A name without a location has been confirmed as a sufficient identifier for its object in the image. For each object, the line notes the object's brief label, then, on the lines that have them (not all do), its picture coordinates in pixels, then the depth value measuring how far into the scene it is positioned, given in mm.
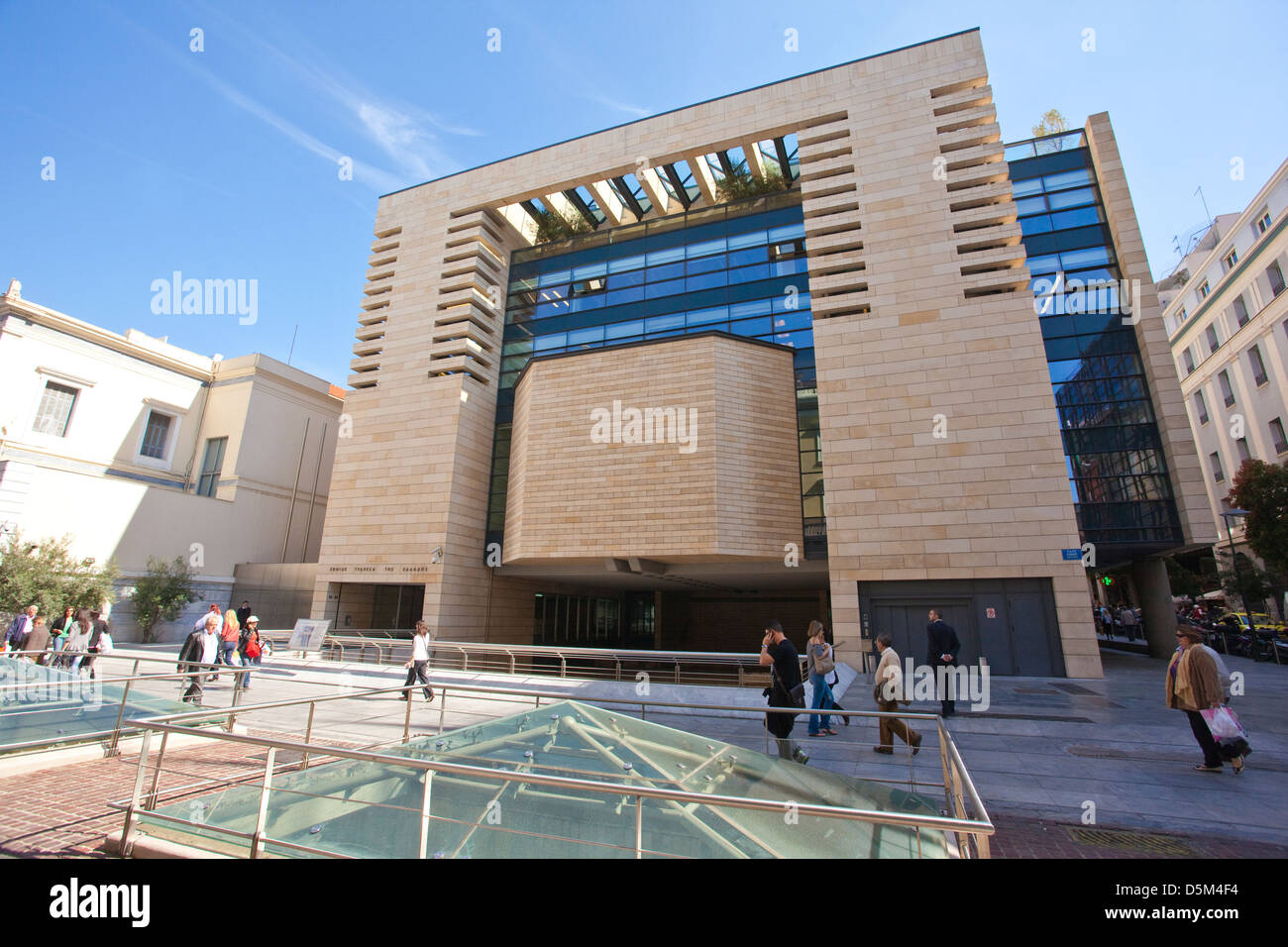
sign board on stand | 18078
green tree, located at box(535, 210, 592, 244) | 27906
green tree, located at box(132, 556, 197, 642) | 23281
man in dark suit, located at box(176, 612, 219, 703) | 11625
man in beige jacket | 7695
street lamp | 19219
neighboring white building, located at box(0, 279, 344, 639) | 23219
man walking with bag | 7199
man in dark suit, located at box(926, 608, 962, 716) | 9453
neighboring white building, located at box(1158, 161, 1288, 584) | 31406
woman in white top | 11648
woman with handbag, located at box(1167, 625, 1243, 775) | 6785
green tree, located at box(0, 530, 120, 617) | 18766
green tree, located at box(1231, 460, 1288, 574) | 21219
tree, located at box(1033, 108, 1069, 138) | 27578
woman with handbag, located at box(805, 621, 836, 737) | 8891
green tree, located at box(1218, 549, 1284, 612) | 24547
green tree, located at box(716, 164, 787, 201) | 24516
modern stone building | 16922
